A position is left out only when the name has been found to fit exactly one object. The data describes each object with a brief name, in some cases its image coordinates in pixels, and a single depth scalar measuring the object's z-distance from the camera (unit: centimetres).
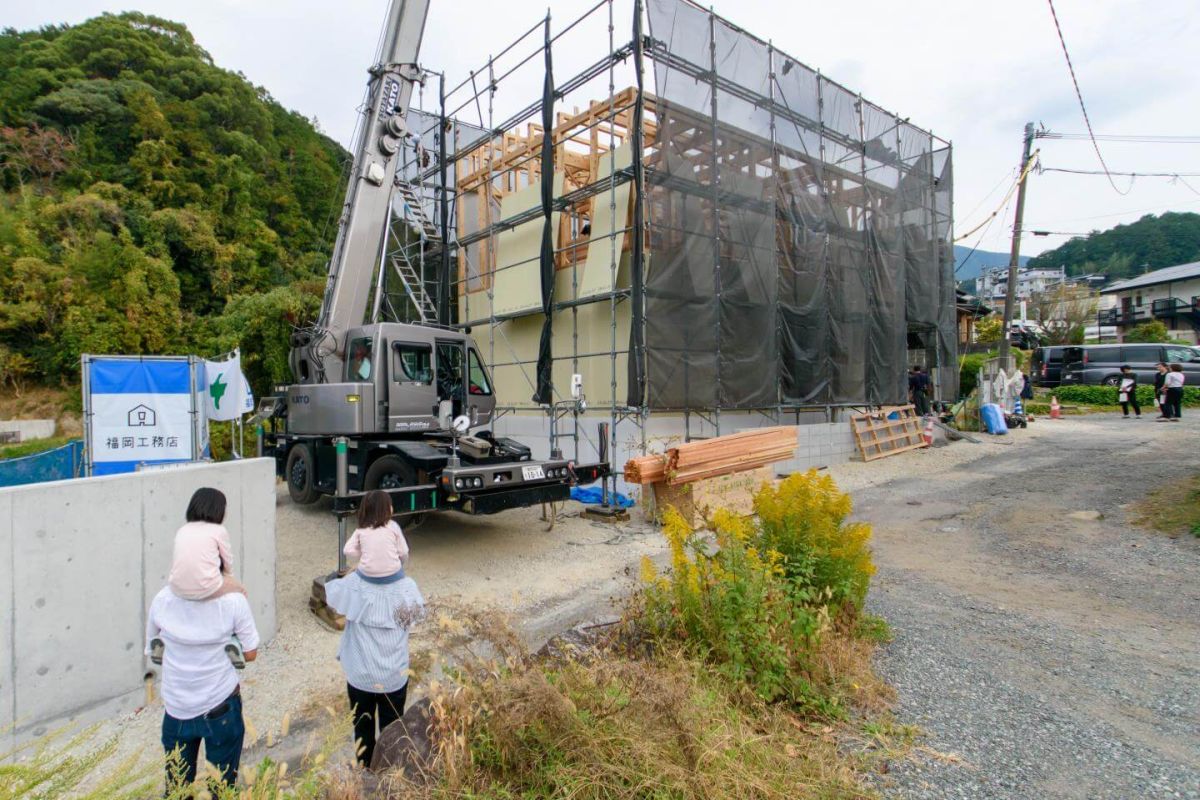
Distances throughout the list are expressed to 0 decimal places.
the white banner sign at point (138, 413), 648
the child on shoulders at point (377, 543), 281
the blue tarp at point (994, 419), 1497
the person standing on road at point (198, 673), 234
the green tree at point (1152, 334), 3151
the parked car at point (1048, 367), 2447
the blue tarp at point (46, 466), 740
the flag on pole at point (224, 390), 798
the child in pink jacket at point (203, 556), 237
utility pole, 1664
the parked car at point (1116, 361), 2098
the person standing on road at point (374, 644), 266
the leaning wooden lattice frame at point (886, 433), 1244
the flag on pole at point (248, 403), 837
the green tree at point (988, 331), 3319
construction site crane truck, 634
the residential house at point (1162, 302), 3778
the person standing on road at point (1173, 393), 1523
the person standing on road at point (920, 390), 1543
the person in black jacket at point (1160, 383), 1603
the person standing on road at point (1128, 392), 1712
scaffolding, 964
